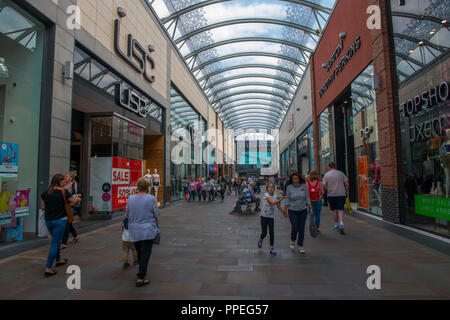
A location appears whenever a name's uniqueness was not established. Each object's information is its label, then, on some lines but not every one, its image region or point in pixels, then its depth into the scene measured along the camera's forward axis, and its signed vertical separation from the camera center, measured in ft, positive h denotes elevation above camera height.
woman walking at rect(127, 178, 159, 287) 11.93 -2.05
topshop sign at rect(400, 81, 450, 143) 18.10 +5.20
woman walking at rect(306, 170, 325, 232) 22.59 -1.12
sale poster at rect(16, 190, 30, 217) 19.81 -1.71
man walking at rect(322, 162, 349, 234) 22.84 -1.15
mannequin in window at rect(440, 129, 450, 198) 17.71 +1.20
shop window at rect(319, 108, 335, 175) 46.06 +6.92
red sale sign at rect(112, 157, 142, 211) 32.35 -0.11
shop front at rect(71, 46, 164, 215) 30.04 +5.33
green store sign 17.88 -2.13
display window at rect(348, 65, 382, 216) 29.12 +4.10
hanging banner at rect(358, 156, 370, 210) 31.94 -0.70
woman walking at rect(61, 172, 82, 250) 17.92 -0.90
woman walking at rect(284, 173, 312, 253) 17.06 -1.72
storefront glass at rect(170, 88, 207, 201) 54.60 +8.02
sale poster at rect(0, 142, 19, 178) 18.75 +1.45
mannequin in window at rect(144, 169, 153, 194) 40.03 +0.13
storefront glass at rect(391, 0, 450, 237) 18.25 +5.15
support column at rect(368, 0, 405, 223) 23.88 +4.95
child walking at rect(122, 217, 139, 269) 14.80 -3.94
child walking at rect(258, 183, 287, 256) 17.06 -2.13
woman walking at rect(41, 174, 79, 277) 13.58 -1.77
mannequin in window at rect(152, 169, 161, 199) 43.67 -0.35
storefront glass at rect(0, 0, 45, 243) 19.19 +4.90
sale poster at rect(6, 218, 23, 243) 19.35 -3.88
